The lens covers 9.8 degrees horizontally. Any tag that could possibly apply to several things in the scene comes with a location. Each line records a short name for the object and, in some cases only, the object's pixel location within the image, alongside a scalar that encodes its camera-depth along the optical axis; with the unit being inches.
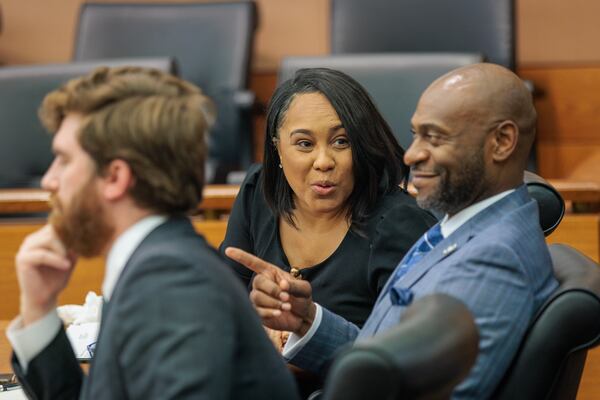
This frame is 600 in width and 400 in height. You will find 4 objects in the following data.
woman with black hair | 211.6
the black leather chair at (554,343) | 192.0
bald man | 191.9
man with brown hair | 184.2
